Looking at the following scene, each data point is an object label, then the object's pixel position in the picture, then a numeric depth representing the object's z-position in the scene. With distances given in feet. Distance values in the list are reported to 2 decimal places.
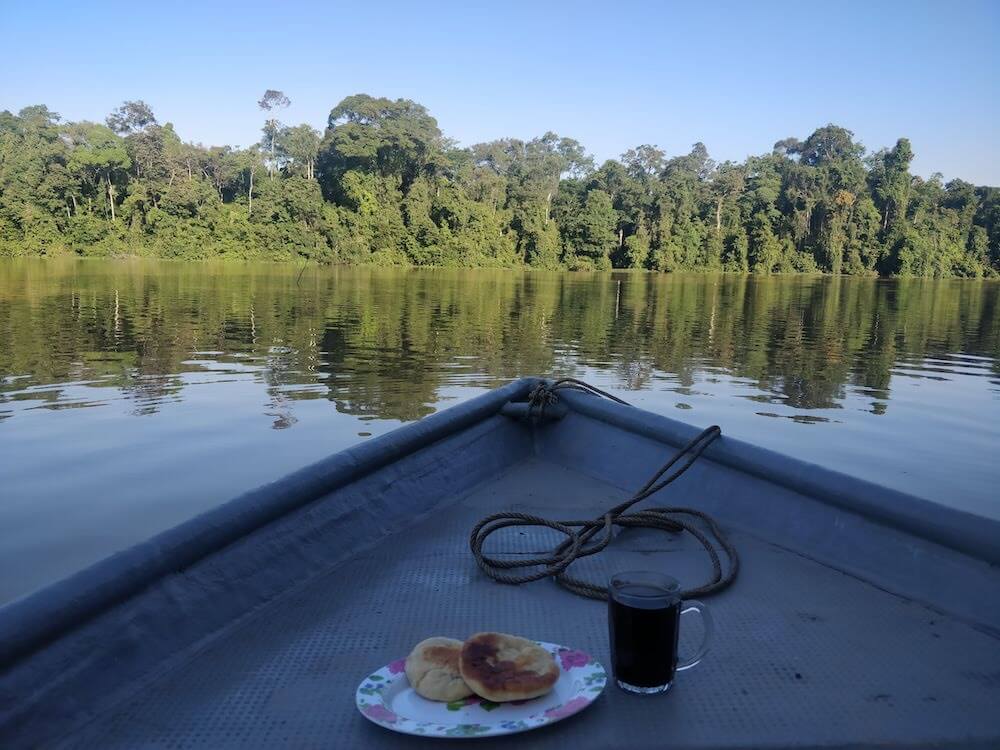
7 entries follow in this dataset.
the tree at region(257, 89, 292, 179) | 149.07
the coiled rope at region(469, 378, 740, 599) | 5.41
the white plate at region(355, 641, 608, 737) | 3.41
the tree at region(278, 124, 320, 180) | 138.92
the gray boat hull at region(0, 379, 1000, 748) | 3.77
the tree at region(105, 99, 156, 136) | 133.59
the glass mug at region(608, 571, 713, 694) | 3.72
